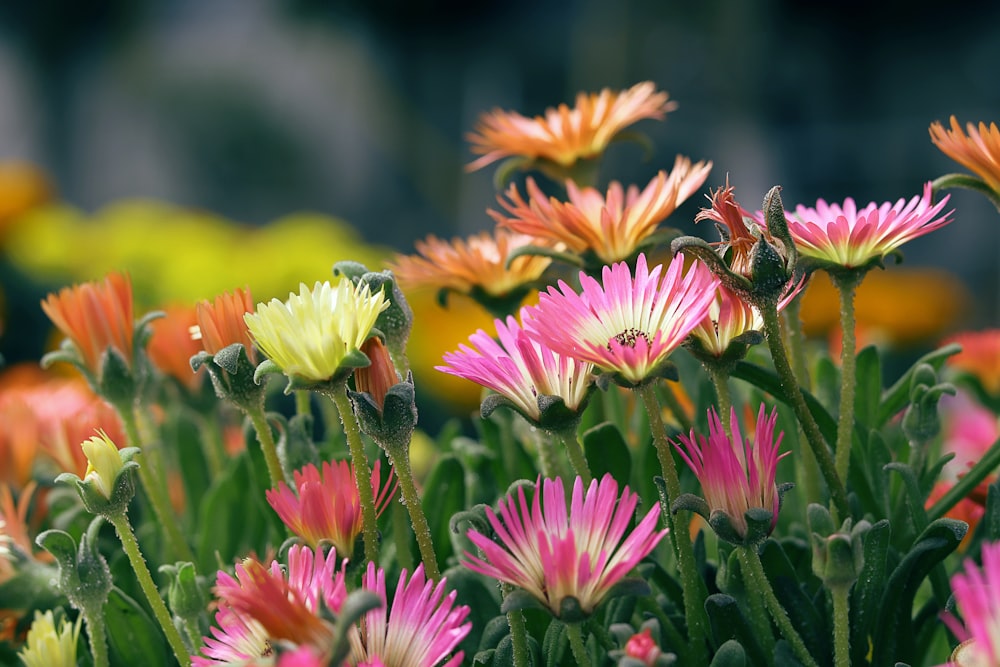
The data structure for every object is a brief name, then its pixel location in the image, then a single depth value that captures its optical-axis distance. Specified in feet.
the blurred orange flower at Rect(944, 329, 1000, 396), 3.64
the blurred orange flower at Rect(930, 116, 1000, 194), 3.06
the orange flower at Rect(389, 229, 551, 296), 3.22
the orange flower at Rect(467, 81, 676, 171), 3.32
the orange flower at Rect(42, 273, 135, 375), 3.22
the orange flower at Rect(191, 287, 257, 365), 3.03
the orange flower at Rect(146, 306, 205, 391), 3.41
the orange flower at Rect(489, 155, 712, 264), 3.10
